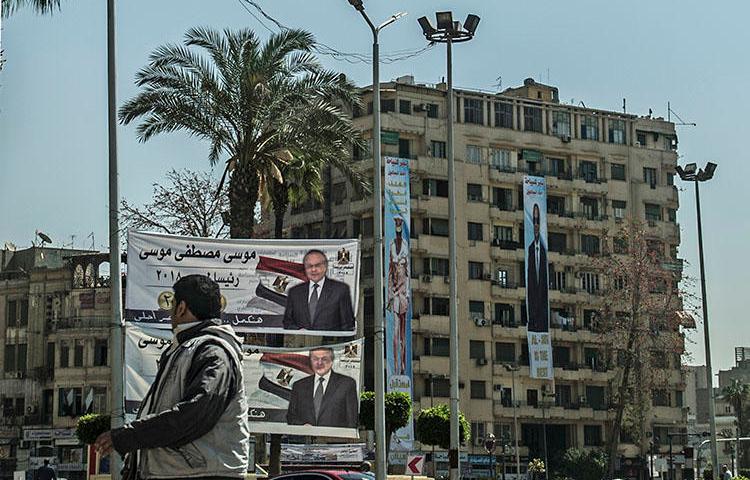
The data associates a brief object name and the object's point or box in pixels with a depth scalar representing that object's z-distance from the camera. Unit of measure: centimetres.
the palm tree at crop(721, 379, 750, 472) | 12581
